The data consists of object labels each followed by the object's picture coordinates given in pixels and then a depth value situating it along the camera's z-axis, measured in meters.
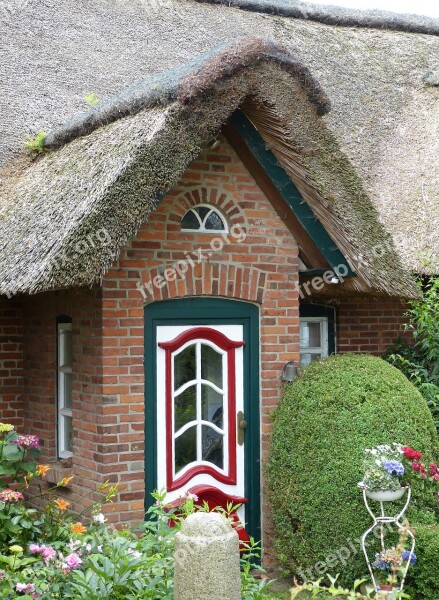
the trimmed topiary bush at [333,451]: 5.76
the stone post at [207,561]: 3.63
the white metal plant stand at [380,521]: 5.51
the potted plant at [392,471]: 5.46
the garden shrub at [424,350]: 7.74
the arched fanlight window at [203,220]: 6.54
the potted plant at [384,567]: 5.40
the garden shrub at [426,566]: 5.57
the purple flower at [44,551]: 4.61
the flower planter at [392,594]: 3.22
